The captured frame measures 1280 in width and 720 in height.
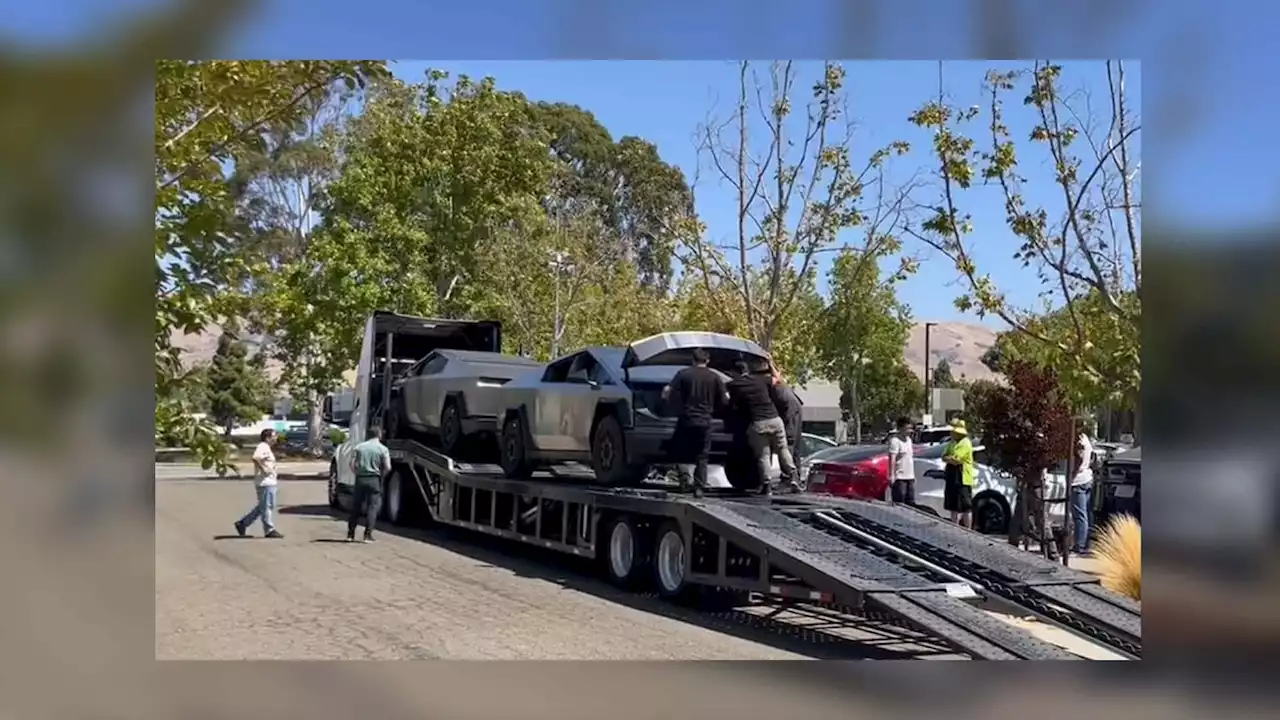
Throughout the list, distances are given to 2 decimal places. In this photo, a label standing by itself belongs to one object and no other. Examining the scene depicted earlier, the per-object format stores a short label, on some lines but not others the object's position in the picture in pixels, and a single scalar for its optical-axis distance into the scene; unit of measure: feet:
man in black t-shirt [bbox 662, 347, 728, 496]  27.71
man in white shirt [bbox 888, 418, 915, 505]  36.81
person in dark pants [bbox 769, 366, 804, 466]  28.40
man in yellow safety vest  33.14
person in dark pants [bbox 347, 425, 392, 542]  34.88
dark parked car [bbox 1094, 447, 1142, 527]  31.96
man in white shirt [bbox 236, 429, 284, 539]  29.78
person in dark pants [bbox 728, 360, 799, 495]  27.91
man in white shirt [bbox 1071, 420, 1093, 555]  30.35
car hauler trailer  24.11
